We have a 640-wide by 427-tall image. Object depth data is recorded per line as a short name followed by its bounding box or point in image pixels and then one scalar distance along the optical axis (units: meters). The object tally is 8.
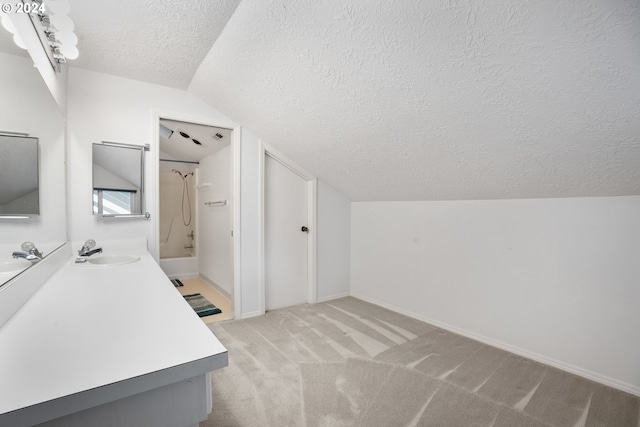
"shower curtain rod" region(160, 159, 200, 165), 4.52
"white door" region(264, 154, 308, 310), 3.06
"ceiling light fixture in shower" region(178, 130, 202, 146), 3.43
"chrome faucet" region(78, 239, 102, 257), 1.94
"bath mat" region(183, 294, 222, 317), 3.00
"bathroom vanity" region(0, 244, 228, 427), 0.52
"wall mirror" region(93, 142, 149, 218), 2.20
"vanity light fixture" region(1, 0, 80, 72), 0.98
